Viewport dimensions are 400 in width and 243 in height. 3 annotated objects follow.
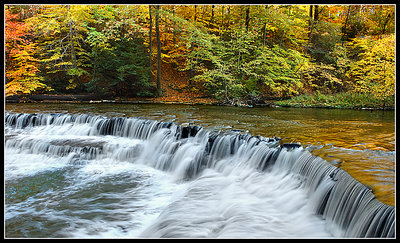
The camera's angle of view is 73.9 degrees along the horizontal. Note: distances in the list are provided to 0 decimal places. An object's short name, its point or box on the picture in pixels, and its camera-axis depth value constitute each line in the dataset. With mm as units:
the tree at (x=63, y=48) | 15430
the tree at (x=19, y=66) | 13398
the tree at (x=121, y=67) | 15500
